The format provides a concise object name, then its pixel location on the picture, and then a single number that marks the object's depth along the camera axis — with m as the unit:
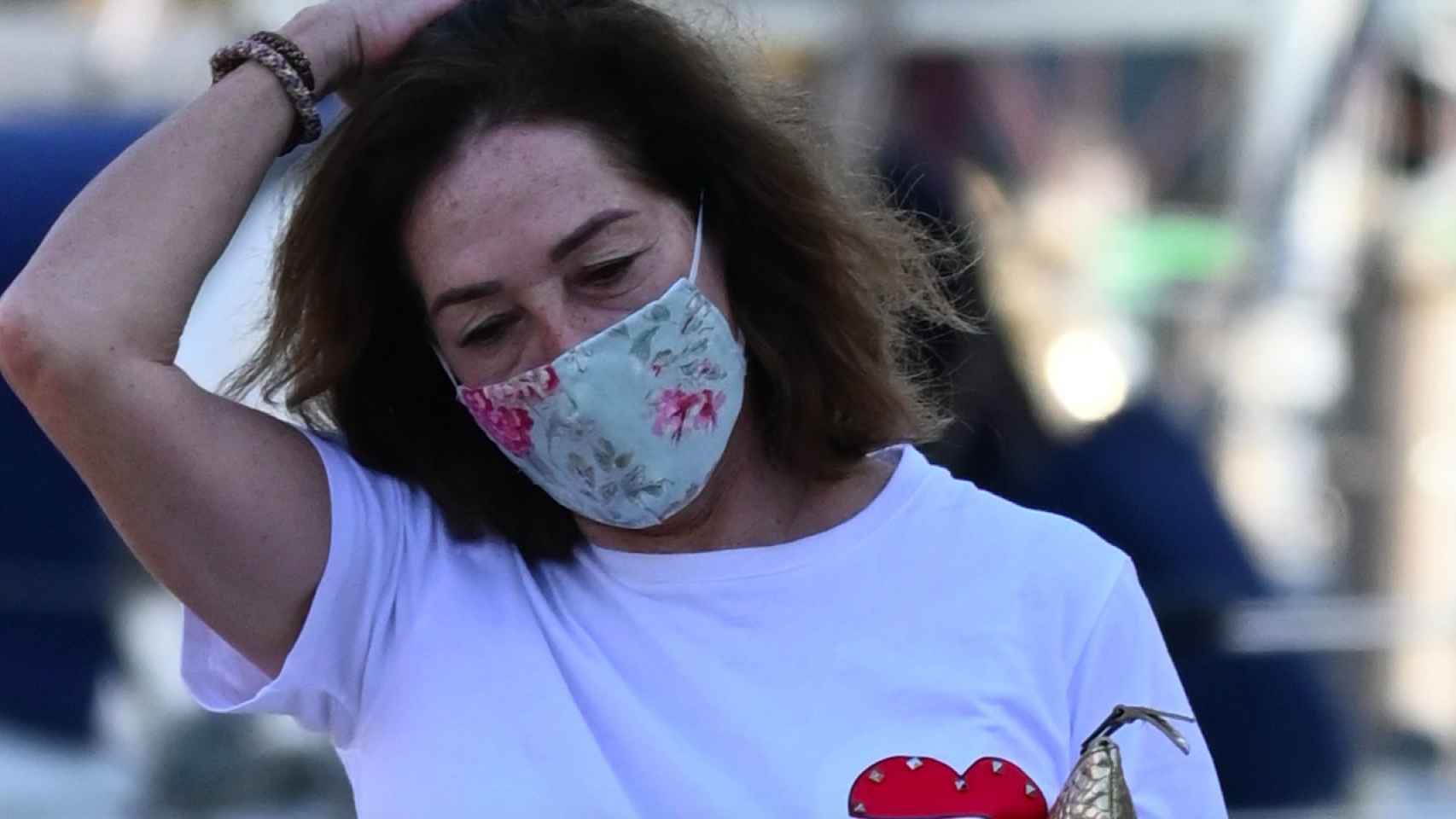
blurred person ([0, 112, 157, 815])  11.37
